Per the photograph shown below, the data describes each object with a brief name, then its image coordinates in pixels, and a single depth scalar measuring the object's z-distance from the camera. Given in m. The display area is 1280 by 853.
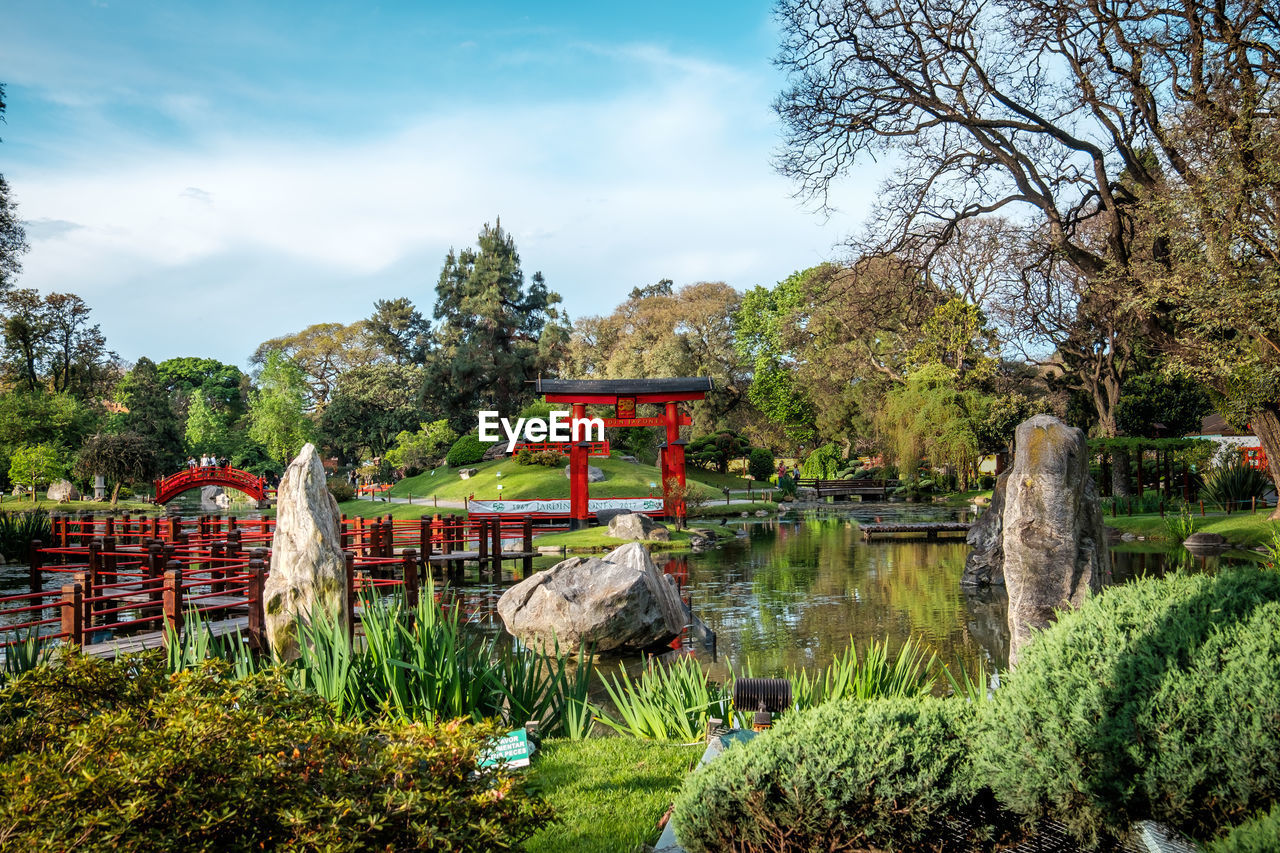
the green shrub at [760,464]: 51.25
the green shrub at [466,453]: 41.43
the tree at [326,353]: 67.06
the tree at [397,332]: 64.31
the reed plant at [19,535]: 21.98
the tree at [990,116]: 17.45
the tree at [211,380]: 75.00
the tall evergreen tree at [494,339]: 54.56
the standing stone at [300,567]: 8.62
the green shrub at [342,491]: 37.49
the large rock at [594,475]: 37.94
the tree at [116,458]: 42.69
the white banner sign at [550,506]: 31.83
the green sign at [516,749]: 5.00
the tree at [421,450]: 46.94
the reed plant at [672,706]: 6.61
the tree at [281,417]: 53.28
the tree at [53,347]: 50.44
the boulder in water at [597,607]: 11.39
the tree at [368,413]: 53.00
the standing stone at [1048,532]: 8.71
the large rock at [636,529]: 24.33
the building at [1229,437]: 35.84
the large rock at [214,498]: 46.59
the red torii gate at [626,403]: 28.25
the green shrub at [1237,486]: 24.12
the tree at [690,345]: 51.69
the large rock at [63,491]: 45.37
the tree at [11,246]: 30.28
